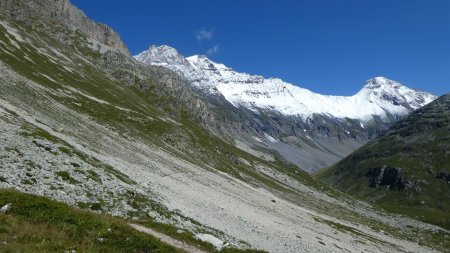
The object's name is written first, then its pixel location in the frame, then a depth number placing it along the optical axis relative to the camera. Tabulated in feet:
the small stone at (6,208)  75.05
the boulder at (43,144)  145.94
